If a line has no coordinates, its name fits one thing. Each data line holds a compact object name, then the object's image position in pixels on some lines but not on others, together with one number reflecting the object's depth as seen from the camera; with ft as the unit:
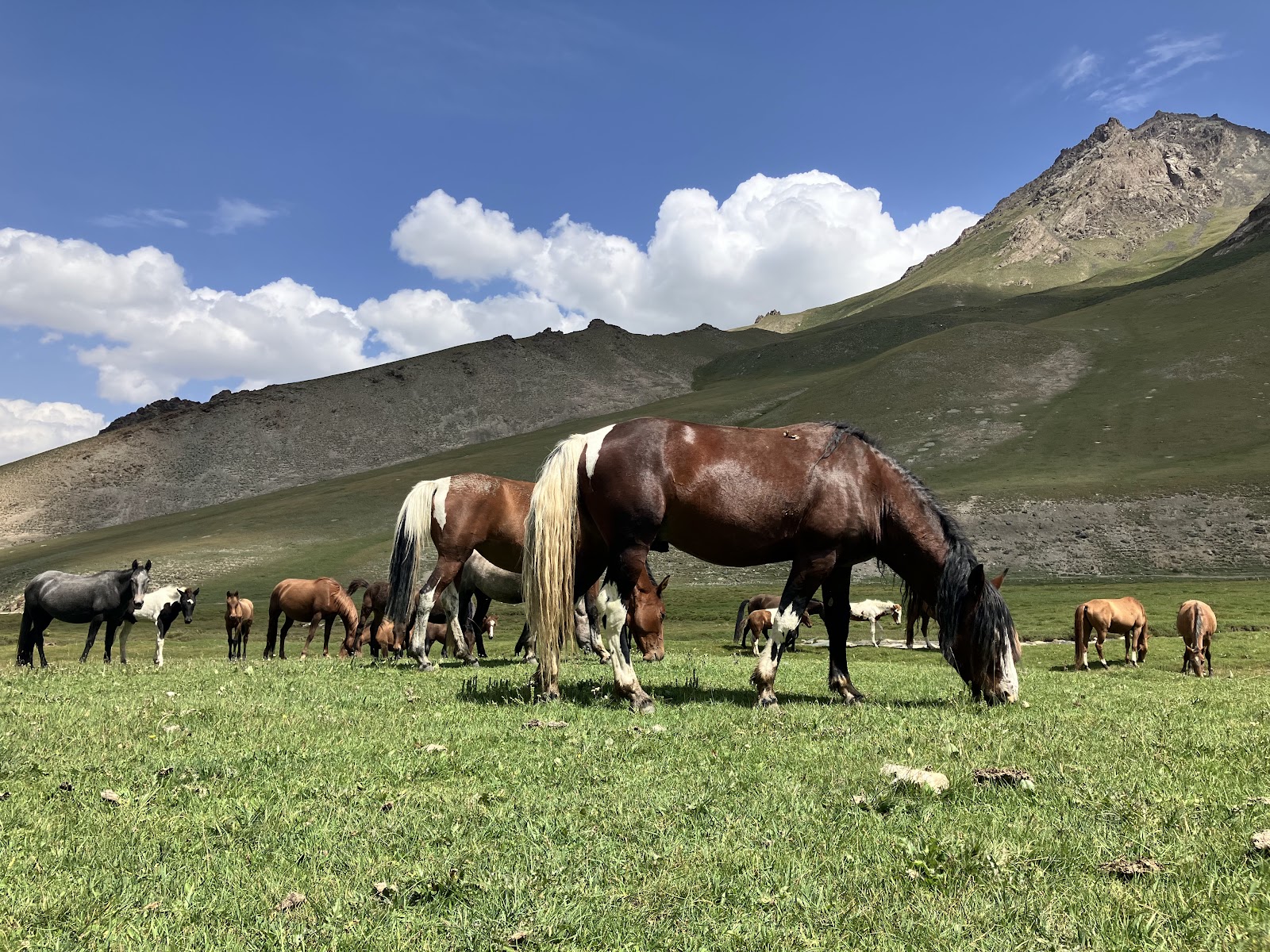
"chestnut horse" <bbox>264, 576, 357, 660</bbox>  85.51
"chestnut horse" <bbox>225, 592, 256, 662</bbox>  87.81
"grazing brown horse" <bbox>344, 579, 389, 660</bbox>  77.51
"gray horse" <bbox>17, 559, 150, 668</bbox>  60.13
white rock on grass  17.58
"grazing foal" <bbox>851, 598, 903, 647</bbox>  103.21
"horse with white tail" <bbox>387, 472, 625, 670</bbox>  48.11
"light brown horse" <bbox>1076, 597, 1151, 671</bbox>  69.72
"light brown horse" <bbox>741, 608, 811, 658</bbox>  91.40
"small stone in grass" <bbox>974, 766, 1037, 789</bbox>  17.93
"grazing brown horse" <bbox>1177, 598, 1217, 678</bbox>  63.82
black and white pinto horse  73.61
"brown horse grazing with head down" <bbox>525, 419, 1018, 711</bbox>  31.35
